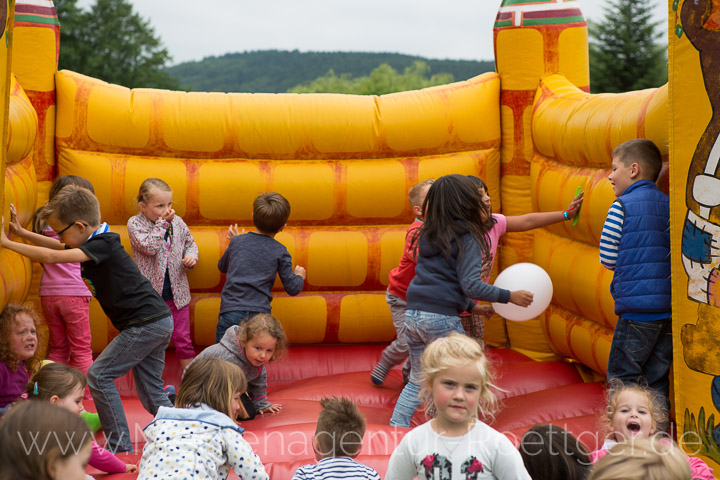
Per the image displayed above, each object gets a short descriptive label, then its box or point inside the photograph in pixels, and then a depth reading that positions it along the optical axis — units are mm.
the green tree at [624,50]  28516
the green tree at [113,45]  32719
